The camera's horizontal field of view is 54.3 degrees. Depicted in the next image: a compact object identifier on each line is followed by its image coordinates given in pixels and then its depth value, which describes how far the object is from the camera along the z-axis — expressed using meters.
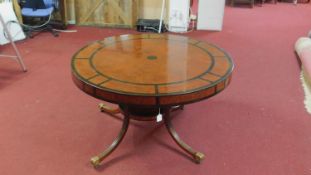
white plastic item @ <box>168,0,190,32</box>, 4.52
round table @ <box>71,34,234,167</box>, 1.61
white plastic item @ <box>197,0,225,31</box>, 4.62
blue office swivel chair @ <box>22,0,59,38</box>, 4.15
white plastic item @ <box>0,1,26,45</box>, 4.02
